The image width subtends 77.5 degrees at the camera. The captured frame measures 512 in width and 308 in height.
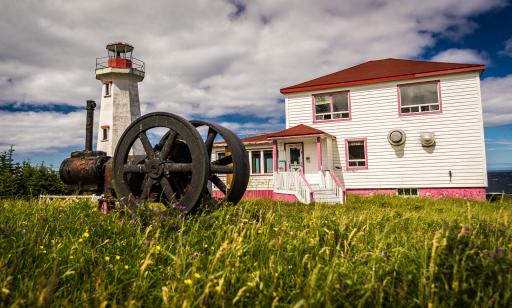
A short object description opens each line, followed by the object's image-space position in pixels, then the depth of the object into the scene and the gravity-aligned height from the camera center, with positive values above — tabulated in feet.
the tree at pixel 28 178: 52.49 +0.54
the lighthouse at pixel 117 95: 86.07 +24.22
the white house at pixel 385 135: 50.75 +6.99
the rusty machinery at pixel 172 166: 16.80 +0.73
